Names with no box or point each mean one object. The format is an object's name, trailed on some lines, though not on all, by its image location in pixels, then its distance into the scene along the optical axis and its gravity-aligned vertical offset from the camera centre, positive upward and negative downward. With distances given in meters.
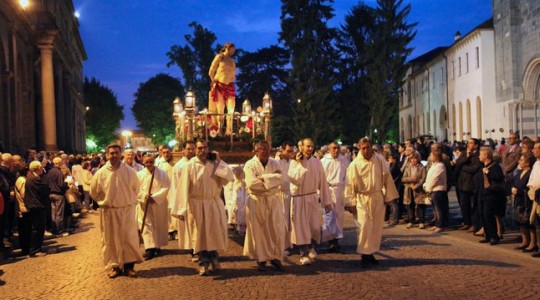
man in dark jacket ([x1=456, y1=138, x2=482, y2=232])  13.27 -0.93
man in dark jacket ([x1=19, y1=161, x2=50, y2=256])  12.07 -1.13
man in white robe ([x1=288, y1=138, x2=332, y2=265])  10.21 -0.88
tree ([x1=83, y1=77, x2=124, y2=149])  85.69 +5.62
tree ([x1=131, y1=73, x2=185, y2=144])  80.56 +6.23
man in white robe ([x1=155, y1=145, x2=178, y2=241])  13.25 -0.30
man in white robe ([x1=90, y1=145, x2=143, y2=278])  9.43 -1.03
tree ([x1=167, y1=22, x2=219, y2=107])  65.56 +10.19
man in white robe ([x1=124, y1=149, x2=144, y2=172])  11.72 -0.09
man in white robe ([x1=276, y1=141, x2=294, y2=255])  10.27 -0.71
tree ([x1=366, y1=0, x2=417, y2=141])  47.94 +6.42
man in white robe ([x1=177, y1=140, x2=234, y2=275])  9.44 -0.81
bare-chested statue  16.88 +1.90
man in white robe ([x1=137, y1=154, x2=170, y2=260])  11.22 -1.11
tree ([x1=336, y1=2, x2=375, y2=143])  57.48 +7.13
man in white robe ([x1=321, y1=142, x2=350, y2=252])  12.27 -0.64
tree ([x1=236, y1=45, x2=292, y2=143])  59.69 +7.21
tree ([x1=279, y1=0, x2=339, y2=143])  48.53 +6.36
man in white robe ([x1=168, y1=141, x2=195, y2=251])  9.54 -0.90
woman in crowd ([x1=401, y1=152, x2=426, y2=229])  14.84 -1.11
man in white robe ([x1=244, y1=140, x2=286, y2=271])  9.52 -1.06
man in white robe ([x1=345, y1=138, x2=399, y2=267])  9.71 -0.79
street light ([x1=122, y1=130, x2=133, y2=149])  86.34 +2.67
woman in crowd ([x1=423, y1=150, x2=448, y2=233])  14.03 -1.04
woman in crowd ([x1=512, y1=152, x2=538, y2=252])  10.79 -1.14
